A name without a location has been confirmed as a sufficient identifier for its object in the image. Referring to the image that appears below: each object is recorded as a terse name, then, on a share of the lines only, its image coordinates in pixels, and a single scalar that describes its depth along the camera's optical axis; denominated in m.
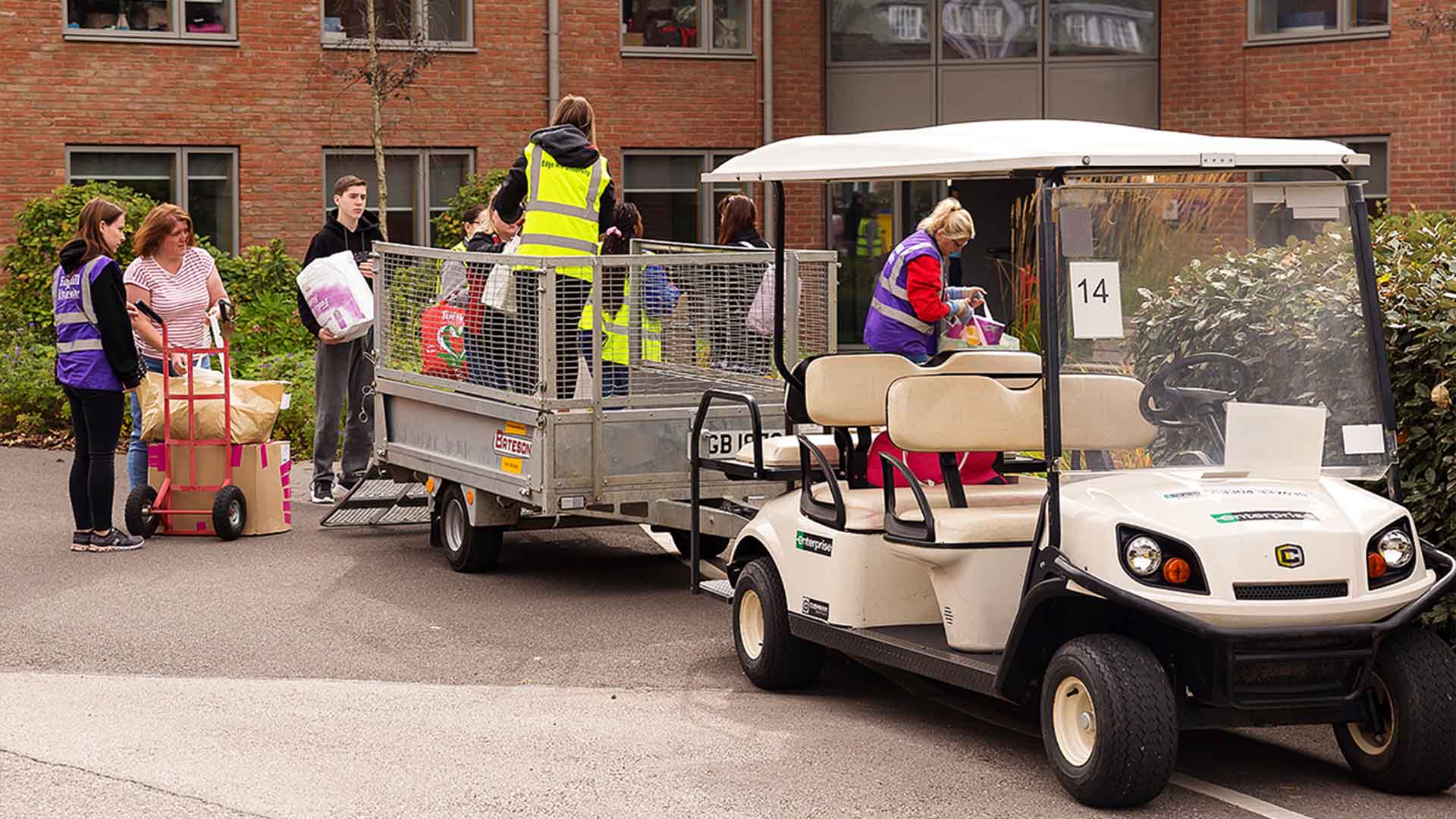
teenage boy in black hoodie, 13.12
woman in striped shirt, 11.95
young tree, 20.55
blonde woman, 9.40
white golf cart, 6.02
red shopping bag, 10.55
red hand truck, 11.69
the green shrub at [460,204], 21.44
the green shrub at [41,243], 19.38
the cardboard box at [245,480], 11.86
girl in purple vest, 10.82
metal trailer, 9.70
